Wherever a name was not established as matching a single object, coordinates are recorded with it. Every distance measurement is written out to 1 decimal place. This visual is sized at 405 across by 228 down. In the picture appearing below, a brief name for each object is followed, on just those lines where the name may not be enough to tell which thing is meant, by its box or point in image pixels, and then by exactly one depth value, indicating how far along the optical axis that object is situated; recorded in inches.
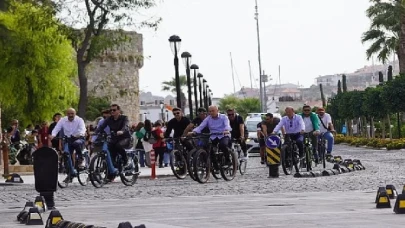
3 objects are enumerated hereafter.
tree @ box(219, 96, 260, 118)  6269.7
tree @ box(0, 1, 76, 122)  2169.0
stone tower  3592.5
